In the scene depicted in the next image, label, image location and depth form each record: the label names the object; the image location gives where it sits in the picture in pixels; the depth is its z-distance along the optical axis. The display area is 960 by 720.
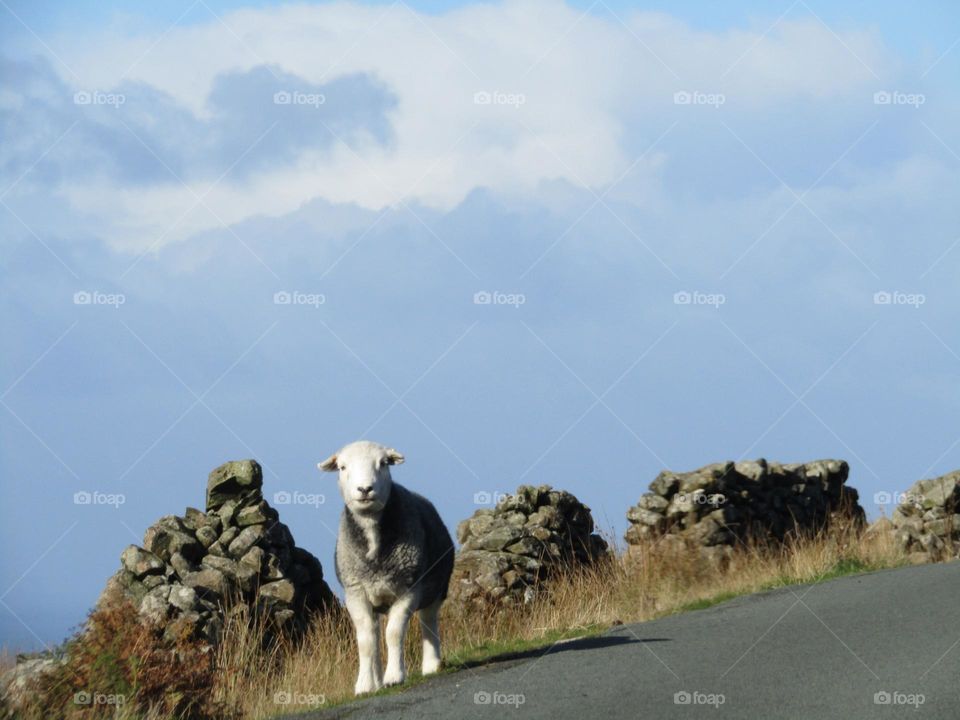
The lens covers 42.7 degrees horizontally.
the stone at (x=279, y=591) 16.77
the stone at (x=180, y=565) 16.73
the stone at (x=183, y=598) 15.61
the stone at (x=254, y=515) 17.47
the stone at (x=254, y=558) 16.94
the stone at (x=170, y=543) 16.94
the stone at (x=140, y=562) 16.53
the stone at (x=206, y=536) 17.34
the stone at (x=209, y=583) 16.31
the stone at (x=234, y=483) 17.73
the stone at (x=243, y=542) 17.16
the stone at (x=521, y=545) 19.22
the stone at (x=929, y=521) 23.78
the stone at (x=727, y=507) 21.72
